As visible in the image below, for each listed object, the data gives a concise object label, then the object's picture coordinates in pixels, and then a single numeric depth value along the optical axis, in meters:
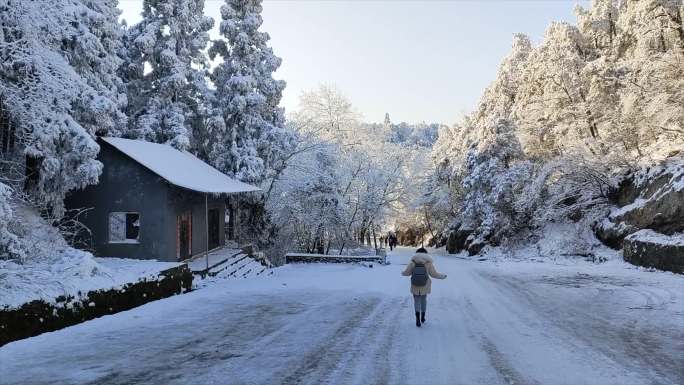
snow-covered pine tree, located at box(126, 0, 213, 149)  26.50
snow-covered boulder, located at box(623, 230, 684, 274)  15.02
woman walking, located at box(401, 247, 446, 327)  9.21
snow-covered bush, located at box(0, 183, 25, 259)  8.75
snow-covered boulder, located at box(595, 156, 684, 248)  17.39
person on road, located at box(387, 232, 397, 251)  41.91
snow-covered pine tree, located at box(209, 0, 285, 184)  27.67
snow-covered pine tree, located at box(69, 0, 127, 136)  16.17
